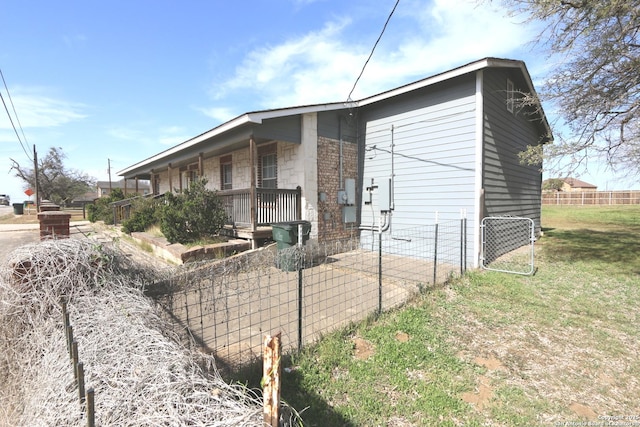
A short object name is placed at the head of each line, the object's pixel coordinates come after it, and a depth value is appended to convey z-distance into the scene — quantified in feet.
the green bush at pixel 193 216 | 24.35
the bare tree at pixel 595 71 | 20.08
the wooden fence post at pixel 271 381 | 4.12
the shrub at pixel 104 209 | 53.98
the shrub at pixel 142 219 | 35.73
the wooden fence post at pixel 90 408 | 3.84
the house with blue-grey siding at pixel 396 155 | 22.70
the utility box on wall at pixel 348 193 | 28.76
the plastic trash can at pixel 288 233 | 22.34
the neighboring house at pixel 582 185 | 188.61
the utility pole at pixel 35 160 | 82.10
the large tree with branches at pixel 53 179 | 116.37
